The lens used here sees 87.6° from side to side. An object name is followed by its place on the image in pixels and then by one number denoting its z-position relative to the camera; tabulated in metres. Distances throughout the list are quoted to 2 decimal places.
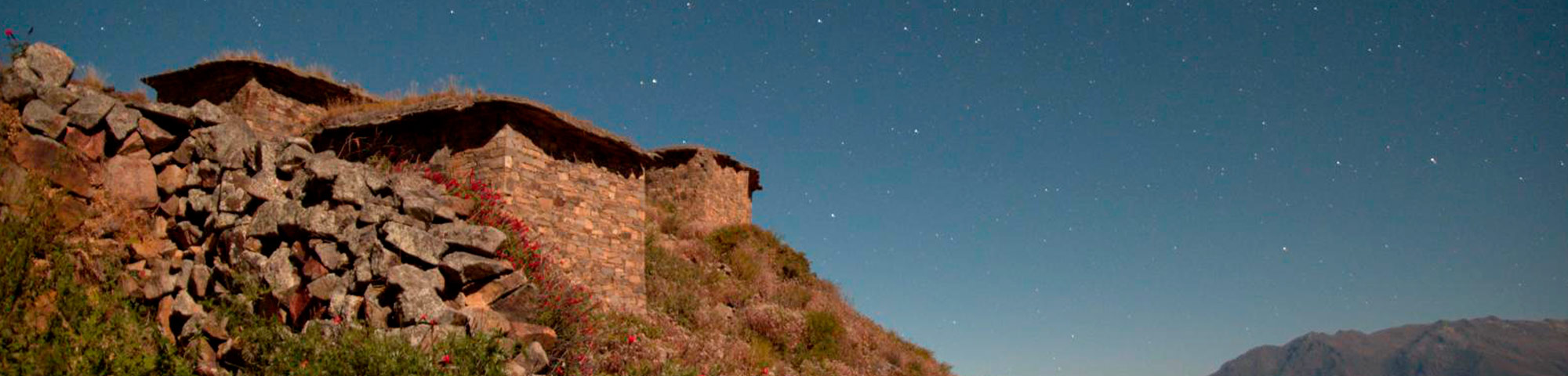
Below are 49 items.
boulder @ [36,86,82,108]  8.79
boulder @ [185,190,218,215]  8.70
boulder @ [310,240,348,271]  7.89
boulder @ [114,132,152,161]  8.90
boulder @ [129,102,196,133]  9.16
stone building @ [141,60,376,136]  13.71
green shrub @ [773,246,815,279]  23.08
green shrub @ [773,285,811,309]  19.50
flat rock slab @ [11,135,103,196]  8.27
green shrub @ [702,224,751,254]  22.31
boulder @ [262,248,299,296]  7.83
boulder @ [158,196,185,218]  8.86
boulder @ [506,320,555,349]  7.96
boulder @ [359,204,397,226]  8.12
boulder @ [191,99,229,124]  9.28
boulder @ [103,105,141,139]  8.82
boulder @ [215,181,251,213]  8.54
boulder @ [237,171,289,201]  8.59
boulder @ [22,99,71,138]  8.46
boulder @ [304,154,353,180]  8.47
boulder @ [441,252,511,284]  7.96
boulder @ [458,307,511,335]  7.55
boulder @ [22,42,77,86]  9.05
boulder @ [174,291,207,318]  7.87
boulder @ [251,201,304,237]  8.16
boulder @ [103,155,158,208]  8.69
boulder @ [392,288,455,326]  7.37
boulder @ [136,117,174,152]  8.98
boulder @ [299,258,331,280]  7.87
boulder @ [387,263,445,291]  7.50
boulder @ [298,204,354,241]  8.03
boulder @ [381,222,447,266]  7.87
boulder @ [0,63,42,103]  8.51
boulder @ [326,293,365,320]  7.49
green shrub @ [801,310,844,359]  17.02
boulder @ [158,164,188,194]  8.95
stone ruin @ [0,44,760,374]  7.71
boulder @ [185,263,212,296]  8.11
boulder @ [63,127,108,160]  8.65
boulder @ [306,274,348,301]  7.70
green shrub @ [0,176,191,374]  7.16
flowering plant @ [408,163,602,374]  8.68
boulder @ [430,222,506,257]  8.37
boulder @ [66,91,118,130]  8.74
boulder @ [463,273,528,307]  8.18
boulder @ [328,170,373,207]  8.30
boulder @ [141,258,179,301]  8.13
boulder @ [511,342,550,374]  7.79
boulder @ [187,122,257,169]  8.94
